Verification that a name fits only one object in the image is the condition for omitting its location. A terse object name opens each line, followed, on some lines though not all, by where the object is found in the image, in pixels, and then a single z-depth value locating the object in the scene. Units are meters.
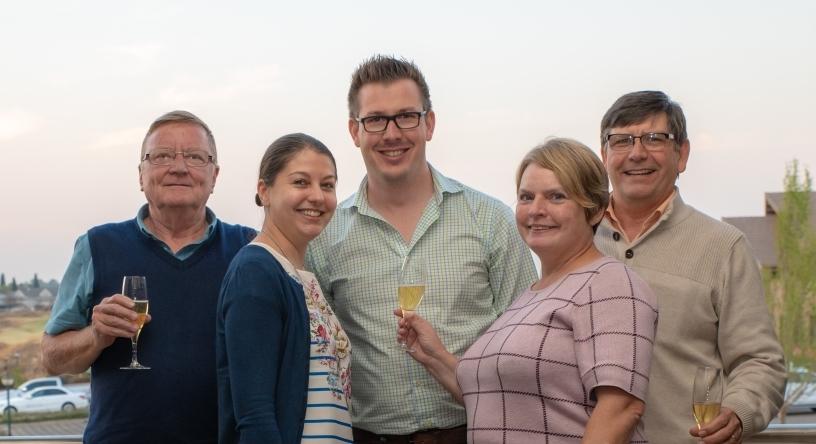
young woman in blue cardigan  2.67
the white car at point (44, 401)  18.21
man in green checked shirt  3.37
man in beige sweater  3.32
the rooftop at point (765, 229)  36.72
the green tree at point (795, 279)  31.72
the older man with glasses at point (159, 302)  3.29
